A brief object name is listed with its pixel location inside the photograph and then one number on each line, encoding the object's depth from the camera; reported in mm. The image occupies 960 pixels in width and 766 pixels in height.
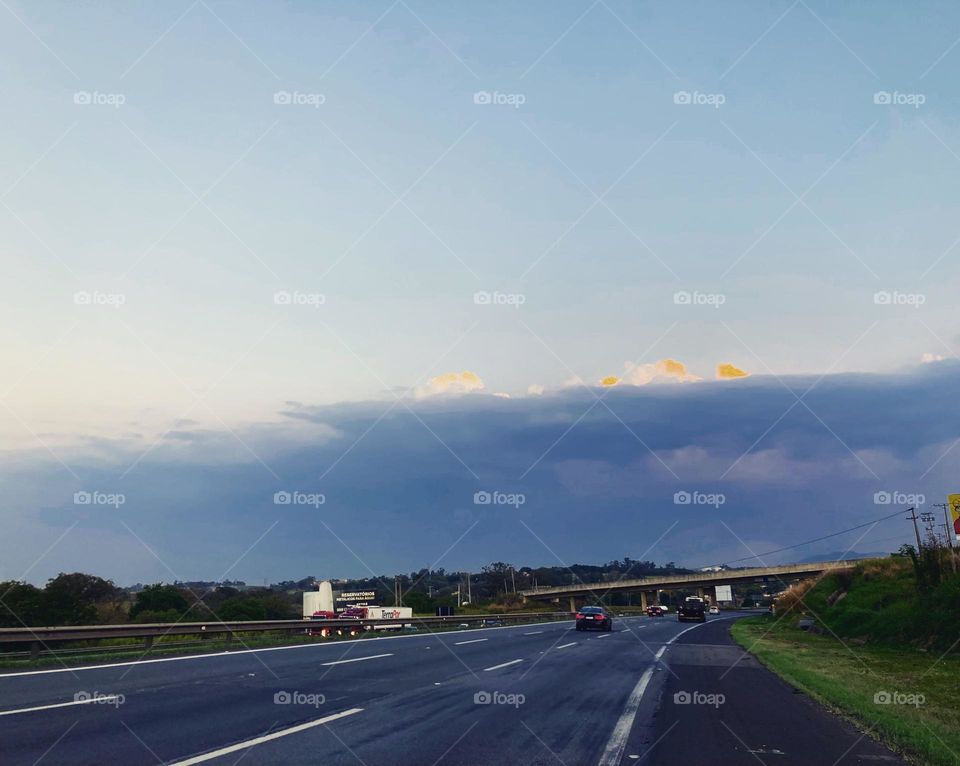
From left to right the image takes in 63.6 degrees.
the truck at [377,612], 69500
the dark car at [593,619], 44406
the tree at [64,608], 48938
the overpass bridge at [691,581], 123688
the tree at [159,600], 75688
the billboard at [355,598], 117312
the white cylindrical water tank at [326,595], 65938
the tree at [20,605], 47406
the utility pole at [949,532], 29408
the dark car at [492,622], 55875
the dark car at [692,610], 70125
